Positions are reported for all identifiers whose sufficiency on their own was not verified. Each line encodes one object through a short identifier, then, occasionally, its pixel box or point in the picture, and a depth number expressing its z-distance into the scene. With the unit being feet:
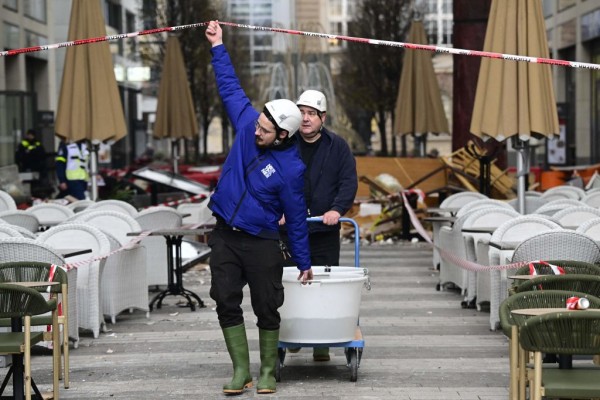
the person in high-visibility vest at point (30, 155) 86.84
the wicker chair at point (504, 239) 36.86
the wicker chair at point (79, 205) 56.13
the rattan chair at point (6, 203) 52.70
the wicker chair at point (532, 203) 54.39
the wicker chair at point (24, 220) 47.26
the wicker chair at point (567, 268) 27.55
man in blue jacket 27.68
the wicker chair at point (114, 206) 51.57
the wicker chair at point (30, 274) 28.40
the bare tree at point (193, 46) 165.78
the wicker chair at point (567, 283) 25.41
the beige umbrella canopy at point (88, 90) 57.36
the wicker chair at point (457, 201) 54.80
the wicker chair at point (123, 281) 39.32
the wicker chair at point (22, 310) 24.33
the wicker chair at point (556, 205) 46.78
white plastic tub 28.50
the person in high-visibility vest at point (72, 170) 76.38
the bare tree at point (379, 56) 185.37
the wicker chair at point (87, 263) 36.76
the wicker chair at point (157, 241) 48.01
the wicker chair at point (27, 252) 32.89
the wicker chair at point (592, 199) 53.80
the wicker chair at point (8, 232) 35.50
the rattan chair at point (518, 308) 22.75
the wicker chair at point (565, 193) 58.03
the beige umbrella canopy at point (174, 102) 85.10
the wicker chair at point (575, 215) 42.19
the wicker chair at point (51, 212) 50.90
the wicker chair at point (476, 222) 43.04
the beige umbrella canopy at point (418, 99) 84.38
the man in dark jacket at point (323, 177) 31.22
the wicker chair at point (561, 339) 20.40
